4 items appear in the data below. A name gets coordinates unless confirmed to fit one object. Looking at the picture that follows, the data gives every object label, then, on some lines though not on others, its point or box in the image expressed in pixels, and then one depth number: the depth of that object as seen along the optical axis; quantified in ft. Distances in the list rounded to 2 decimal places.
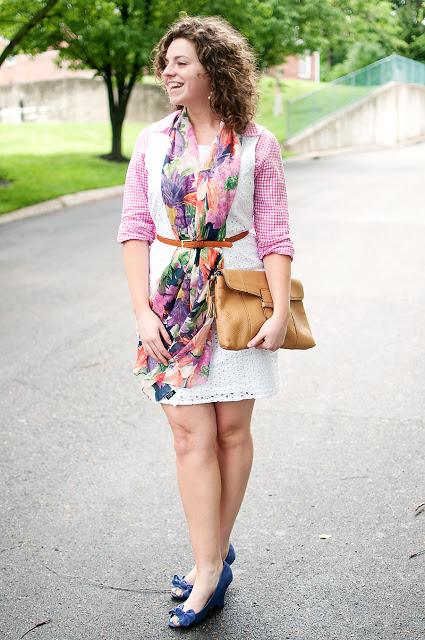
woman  8.30
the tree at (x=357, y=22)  86.58
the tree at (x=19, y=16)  49.01
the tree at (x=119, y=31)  61.16
